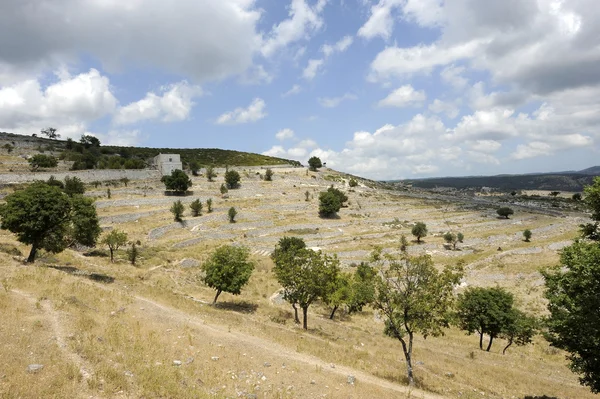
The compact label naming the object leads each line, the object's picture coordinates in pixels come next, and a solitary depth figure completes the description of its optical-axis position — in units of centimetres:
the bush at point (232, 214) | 7488
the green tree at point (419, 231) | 7161
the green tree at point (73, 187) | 7078
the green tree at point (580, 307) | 1391
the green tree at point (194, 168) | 11712
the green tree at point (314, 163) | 16525
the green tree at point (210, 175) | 11081
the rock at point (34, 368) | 1120
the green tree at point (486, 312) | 3198
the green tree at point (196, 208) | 7588
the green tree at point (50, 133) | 18812
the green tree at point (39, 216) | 2877
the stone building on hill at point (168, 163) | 10850
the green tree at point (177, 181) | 8900
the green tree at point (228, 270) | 3297
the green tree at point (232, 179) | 10531
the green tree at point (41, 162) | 9319
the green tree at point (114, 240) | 4462
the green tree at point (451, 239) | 6988
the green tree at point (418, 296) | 1772
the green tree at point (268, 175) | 12206
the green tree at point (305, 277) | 2875
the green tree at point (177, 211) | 6994
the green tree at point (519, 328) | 3105
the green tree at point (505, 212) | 10050
